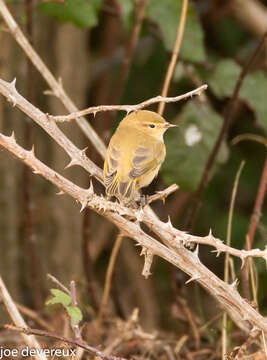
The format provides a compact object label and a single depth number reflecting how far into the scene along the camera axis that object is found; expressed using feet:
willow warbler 17.06
